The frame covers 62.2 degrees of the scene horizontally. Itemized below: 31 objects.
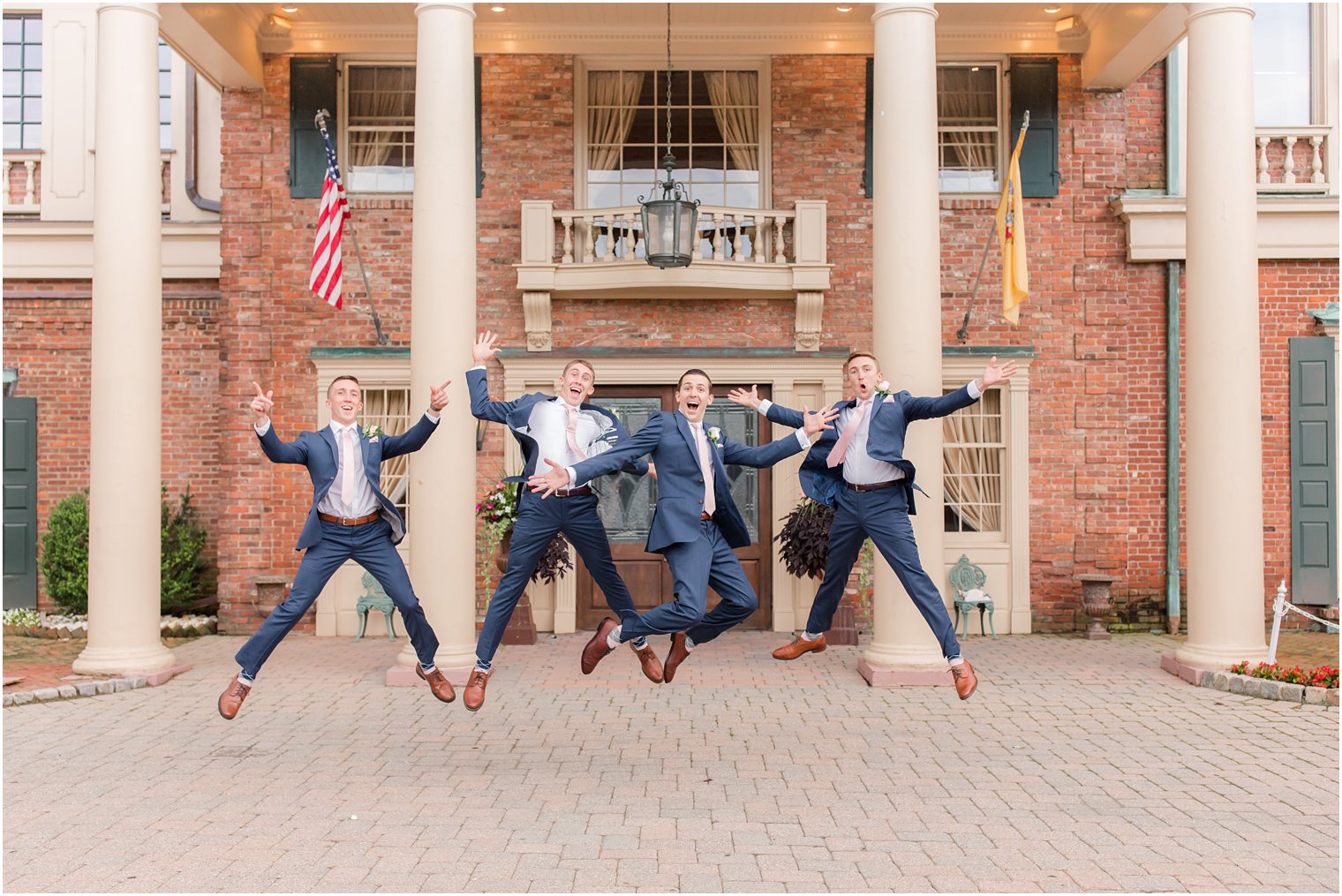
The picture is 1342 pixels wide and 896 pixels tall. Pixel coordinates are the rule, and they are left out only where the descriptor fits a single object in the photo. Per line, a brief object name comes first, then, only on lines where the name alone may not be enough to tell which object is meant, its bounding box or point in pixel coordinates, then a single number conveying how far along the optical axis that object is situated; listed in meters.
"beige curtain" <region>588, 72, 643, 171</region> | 13.09
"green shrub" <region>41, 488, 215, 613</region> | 12.62
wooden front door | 12.70
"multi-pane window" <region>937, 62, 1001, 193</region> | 13.13
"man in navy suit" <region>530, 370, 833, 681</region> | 6.58
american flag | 11.23
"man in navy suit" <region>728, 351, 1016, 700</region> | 6.76
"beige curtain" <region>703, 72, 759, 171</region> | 13.09
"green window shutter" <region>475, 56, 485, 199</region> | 12.77
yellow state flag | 10.91
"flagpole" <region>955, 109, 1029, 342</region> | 12.23
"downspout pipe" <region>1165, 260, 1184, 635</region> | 12.61
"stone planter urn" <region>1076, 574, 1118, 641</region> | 12.14
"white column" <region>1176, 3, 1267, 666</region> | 9.95
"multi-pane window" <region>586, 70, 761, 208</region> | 13.09
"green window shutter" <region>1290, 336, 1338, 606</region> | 12.55
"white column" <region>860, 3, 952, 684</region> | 9.68
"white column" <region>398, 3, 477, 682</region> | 9.63
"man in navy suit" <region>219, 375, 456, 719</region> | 6.81
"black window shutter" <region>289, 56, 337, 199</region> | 12.80
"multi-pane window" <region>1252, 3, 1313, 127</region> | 13.15
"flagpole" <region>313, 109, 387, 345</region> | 11.54
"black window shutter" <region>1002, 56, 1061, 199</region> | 12.84
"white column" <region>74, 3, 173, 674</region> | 10.04
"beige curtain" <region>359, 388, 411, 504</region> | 12.98
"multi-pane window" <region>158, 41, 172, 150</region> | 13.86
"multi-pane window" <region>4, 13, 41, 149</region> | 13.87
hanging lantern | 10.76
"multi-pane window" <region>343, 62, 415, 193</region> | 13.09
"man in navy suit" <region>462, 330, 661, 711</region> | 6.82
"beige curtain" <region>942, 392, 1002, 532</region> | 12.93
